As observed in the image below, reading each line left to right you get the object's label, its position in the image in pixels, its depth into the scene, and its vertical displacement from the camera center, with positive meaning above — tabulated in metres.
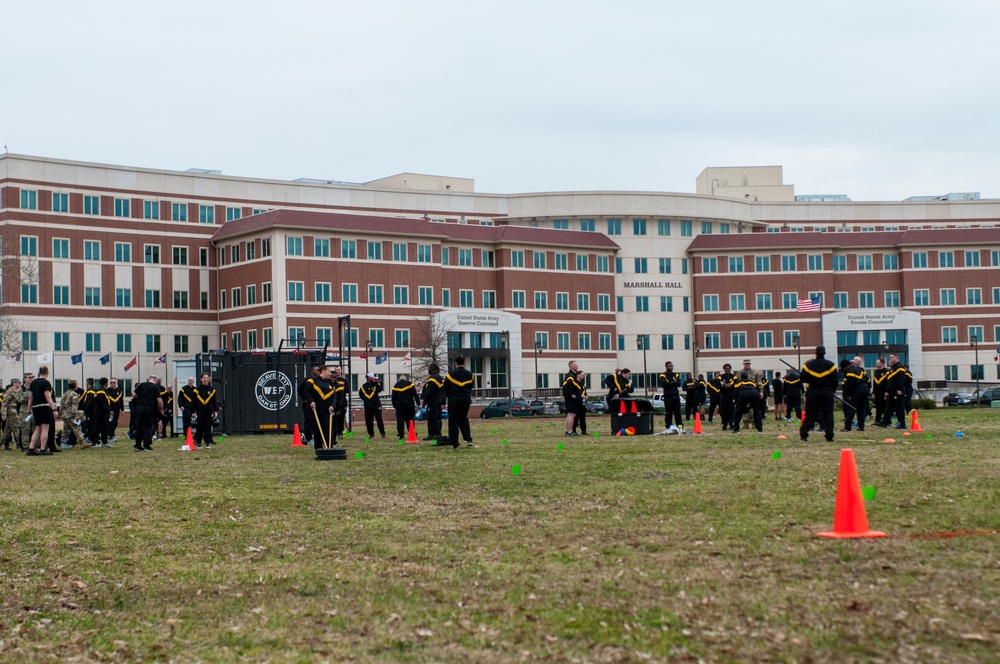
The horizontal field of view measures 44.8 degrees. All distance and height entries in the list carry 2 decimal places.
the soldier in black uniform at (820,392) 22.39 -0.21
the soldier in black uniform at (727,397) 31.83 -0.37
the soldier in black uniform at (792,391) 31.39 -0.26
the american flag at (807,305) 75.49 +4.75
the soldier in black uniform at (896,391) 27.08 -0.27
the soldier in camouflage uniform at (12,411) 29.86 -0.28
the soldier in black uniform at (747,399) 27.84 -0.39
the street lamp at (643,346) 92.62 +3.07
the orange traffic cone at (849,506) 9.84 -1.04
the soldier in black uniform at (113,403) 33.50 -0.16
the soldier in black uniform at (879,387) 27.47 -0.18
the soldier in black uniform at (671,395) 29.06 -0.26
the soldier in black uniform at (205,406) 29.38 -0.26
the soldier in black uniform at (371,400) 31.17 -0.22
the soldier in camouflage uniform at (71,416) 30.02 -0.43
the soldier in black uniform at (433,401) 27.53 -0.25
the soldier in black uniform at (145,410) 28.30 -0.31
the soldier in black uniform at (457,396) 23.75 -0.13
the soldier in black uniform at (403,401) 29.59 -0.26
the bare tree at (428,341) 85.25 +3.45
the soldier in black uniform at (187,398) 29.53 -0.07
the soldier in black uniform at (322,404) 23.84 -0.23
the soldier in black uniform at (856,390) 26.75 -0.23
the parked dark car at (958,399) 75.00 -1.36
